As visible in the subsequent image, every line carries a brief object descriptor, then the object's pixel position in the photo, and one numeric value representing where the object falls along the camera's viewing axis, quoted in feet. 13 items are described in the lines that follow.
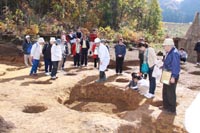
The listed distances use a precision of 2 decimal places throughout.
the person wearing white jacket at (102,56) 35.81
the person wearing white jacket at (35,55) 39.91
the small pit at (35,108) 26.47
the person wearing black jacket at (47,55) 40.75
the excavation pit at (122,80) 37.89
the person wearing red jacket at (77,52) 45.55
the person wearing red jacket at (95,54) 43.38
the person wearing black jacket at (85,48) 45.32
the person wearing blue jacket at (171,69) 24.90
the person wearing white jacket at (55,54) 37.60
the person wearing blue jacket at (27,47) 47.34
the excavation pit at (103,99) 30.30
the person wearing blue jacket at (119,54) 40.63
